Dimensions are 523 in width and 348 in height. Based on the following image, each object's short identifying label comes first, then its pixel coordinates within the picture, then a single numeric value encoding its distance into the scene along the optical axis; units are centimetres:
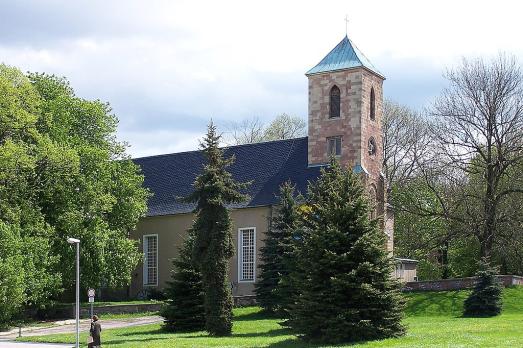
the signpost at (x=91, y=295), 2959
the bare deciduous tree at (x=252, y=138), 7725
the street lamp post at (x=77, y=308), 2843
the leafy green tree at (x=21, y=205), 3750
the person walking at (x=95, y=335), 2607
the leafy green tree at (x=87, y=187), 4284
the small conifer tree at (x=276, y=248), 3988
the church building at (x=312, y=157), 5097
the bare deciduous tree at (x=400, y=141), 6284
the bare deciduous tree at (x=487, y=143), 4697
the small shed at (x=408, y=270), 5447
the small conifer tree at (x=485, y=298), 3650
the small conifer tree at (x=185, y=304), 3375
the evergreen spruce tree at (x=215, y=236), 3098
